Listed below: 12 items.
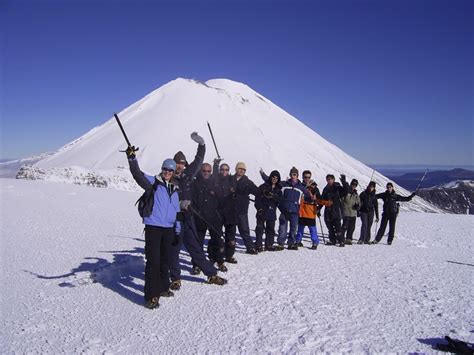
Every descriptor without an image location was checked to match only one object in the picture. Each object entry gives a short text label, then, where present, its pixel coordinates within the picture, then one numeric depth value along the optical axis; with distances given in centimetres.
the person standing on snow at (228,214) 722
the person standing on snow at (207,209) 667
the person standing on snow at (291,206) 866
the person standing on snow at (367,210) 1005
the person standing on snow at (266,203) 823
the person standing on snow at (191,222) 582
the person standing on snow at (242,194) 756
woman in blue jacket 491
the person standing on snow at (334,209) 958
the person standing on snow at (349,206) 979
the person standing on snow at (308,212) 902
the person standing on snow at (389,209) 1017
